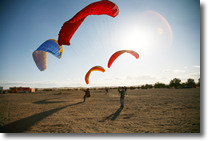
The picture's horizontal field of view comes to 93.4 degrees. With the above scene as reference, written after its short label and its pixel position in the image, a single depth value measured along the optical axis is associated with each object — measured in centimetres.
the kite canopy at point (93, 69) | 1059
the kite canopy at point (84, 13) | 456
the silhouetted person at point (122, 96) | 787
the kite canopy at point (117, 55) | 743
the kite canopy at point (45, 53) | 730
